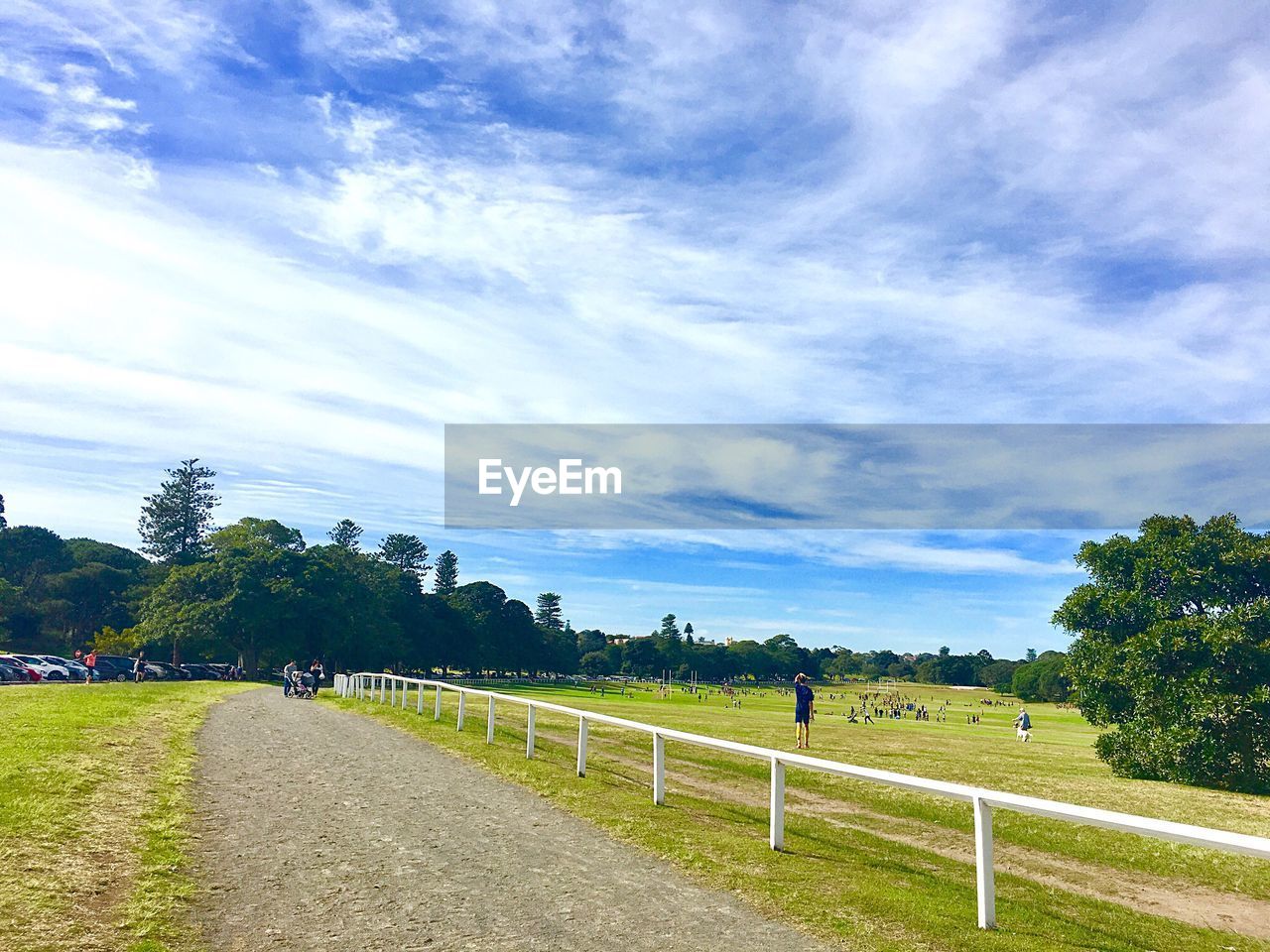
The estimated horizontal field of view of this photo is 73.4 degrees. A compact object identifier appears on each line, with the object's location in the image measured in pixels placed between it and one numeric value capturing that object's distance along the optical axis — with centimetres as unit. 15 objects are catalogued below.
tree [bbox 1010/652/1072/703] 14762
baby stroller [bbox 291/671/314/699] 3397
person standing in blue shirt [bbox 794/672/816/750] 2131
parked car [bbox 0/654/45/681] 4503
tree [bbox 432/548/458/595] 15550
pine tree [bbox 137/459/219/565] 10450
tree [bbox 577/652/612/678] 17880
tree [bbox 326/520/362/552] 14000
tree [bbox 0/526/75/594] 9669
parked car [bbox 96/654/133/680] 5200
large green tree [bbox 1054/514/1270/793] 1989
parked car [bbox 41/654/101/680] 4909
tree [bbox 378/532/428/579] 14175
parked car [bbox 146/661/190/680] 5616
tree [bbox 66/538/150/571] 10431
